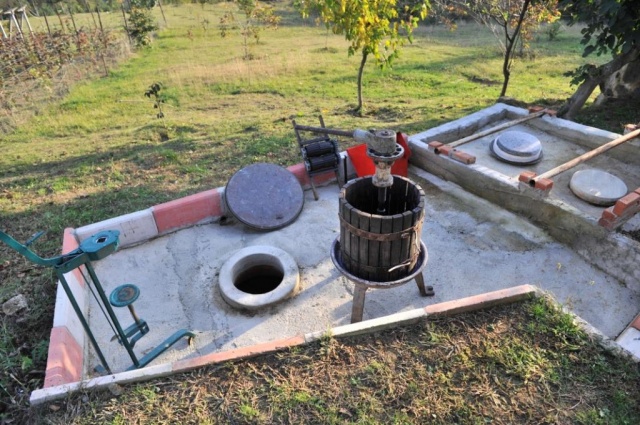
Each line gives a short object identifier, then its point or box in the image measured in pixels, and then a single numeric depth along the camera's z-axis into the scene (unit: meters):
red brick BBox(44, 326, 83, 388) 3.00
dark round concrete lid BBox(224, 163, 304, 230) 5.14
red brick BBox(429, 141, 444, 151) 5.88
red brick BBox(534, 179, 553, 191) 4.69
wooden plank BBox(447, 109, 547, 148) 6.01
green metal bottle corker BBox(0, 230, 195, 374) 2.60
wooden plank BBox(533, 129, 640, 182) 4.85
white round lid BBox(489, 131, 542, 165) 5.76
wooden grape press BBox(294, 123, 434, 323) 3.19
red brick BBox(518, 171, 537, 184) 4.81
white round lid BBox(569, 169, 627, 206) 4.92
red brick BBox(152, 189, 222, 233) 4.94
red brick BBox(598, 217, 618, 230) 4.20
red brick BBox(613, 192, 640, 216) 4.18
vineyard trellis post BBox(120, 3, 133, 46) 16.52
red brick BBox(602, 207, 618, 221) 4.17
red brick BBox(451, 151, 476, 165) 5.54
